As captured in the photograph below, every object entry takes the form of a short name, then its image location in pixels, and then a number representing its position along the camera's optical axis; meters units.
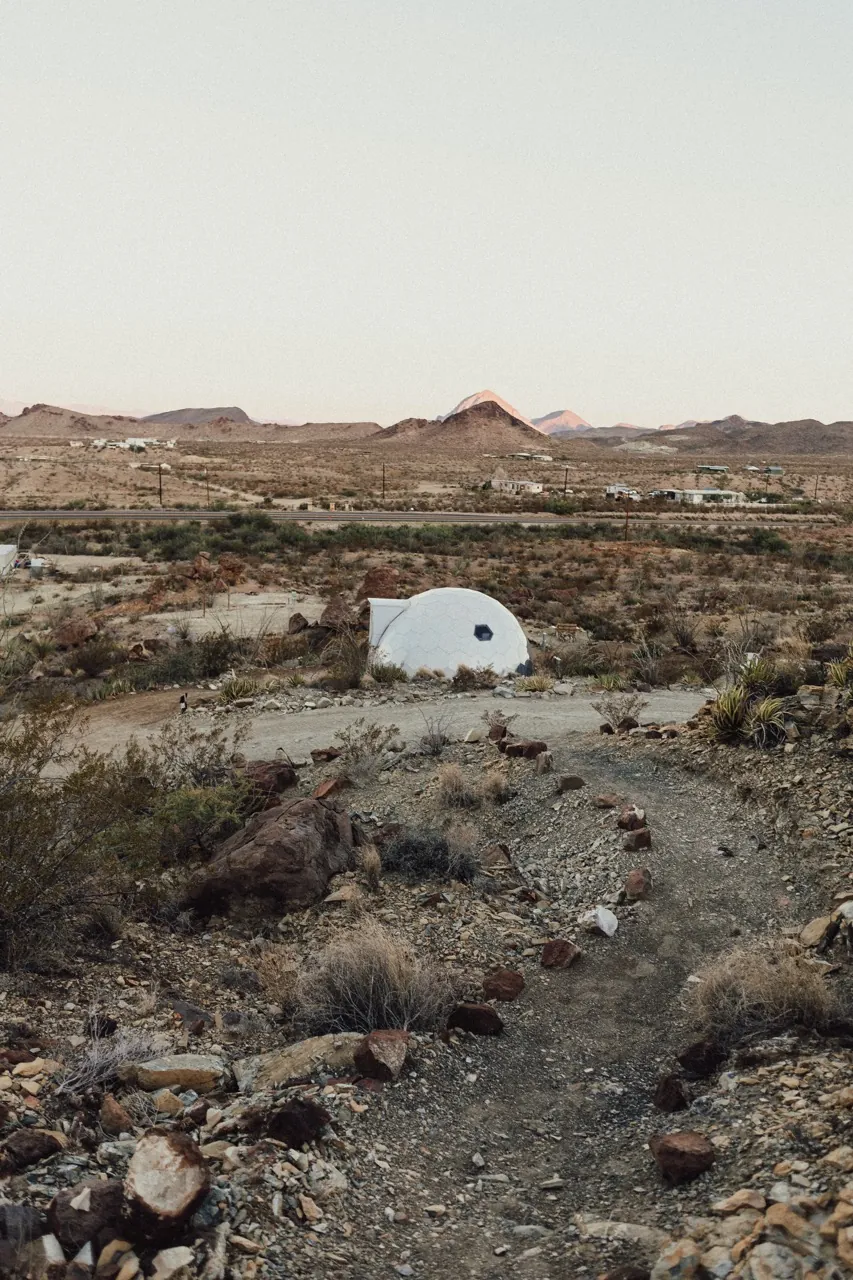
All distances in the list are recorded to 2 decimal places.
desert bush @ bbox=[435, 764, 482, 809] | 11.09
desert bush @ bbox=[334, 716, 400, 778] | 12.20
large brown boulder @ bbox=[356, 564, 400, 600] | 26.38
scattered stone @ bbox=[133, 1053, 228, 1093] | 5.25
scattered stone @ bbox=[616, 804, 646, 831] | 9.56
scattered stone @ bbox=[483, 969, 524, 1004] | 7.00
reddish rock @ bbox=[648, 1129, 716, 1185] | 4.63
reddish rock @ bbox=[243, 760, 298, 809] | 11.13
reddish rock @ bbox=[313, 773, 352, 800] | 11.43
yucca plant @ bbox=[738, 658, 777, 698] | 11.30
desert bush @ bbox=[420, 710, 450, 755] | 12.70
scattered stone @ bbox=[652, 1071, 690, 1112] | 5.44
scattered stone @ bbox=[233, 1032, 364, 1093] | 5.46
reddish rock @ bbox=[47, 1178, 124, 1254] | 3.81
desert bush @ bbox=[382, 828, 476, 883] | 9.02
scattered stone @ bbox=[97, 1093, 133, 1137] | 4.77
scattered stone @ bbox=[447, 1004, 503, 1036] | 6.40
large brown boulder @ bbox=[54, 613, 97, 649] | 22.02
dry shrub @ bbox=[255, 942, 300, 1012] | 6.68
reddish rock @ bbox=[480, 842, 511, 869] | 9.52
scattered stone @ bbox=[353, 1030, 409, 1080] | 5.55
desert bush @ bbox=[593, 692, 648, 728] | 13.44
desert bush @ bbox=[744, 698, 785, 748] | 10.45
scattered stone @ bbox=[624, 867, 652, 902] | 8.51
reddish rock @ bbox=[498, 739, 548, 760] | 11.98
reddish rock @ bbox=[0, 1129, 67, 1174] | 4.30
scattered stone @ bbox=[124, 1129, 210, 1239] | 3.88
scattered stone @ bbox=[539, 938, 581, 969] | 7.58
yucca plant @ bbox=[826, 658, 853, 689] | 10.76
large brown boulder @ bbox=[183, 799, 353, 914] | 8.38
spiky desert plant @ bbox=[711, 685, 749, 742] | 10.90
